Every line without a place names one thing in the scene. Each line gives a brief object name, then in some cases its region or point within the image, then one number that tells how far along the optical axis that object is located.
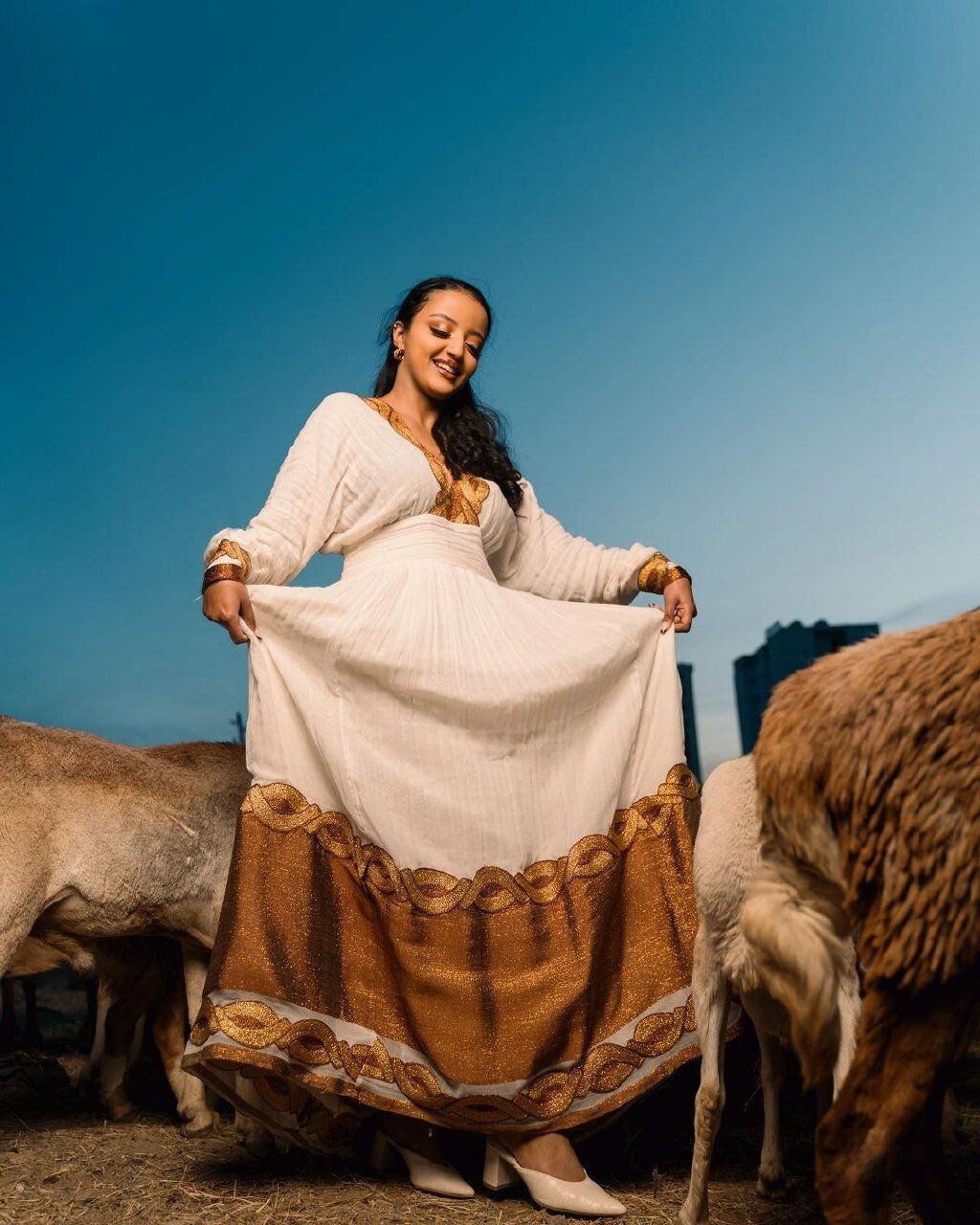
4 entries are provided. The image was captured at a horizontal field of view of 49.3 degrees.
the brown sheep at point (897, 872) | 1.69
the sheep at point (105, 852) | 3.55
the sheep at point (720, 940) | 2.50
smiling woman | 2.94
